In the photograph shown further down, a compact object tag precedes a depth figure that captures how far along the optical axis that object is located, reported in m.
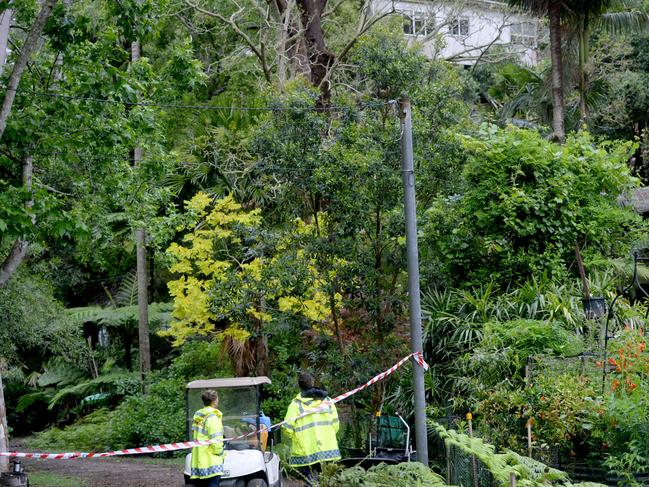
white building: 26.04
